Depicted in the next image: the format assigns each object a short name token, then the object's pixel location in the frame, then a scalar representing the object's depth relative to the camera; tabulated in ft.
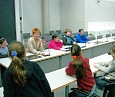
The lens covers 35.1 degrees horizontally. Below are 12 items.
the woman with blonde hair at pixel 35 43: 14.19
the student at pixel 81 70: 7.99
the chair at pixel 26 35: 23.42
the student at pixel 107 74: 9.28
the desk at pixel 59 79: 7.88
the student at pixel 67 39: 18.28
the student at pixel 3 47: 13.52
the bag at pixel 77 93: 7.83
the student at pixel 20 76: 4.85
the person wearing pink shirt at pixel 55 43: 16.30
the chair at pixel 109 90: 6.62
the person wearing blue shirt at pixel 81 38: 20.76
